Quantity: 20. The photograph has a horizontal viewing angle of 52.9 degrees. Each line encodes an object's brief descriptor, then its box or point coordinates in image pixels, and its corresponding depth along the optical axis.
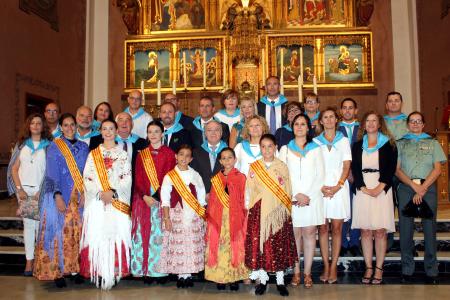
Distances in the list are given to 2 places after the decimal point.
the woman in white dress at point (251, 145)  4.23
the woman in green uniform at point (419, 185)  4.41
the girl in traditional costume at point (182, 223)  4.18
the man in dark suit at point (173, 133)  4.84
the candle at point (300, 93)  5.90
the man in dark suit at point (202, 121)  5.17
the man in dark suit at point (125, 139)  4.64
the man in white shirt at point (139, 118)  5.70
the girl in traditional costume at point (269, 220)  3.95
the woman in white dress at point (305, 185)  4.15
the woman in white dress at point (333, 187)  4.30
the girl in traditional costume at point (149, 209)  4.35
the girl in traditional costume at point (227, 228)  4.12
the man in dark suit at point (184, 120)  5.34
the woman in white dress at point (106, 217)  4.21
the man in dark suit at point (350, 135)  4.80
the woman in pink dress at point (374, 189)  4.26
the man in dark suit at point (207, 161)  4.57
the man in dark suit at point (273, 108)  5.40
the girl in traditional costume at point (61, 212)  4.30
